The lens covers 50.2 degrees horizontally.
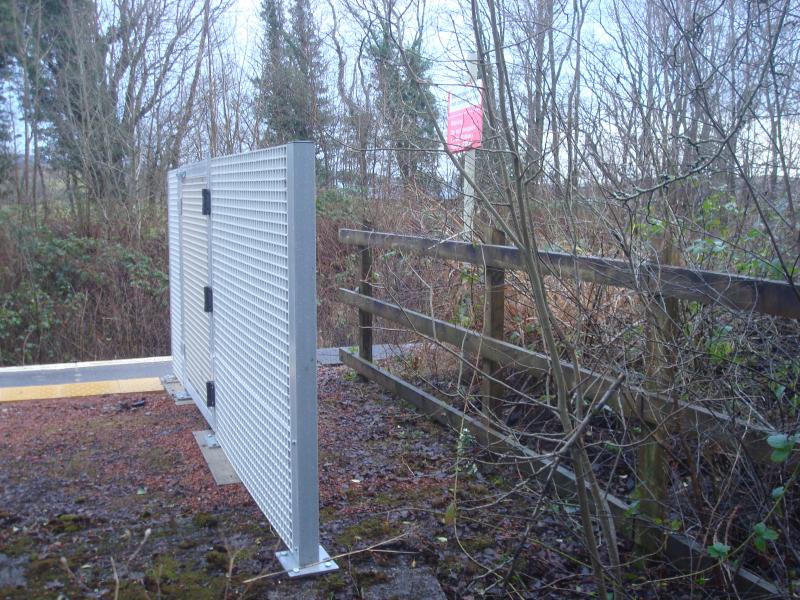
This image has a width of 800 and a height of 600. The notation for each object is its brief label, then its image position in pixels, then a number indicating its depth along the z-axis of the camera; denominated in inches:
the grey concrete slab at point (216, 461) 193.0
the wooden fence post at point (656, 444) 138.5
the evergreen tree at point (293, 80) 730.8
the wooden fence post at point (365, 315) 286.4
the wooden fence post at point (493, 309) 205.9
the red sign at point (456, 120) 337.1
